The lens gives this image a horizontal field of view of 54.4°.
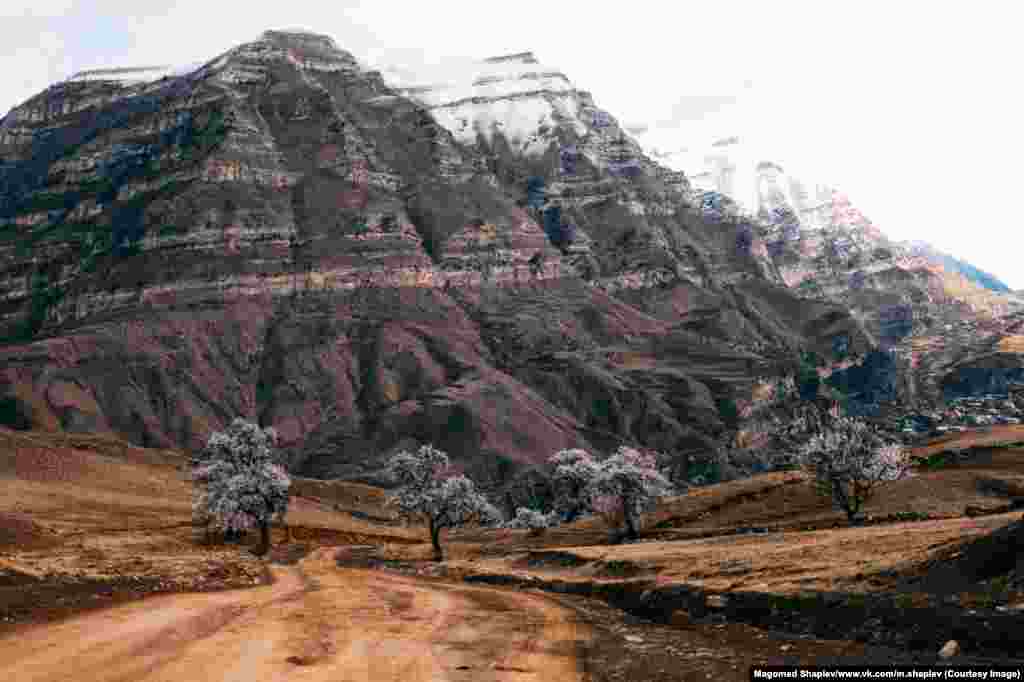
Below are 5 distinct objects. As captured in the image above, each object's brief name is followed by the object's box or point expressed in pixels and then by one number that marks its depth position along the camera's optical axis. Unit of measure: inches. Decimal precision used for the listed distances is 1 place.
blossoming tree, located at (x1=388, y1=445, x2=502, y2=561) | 3905.0
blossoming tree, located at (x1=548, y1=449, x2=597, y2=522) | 4974.4
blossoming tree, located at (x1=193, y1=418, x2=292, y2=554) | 4074.8
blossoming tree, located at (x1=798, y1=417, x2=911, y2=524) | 3484.3
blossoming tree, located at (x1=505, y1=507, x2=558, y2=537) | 5580.7
